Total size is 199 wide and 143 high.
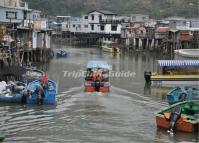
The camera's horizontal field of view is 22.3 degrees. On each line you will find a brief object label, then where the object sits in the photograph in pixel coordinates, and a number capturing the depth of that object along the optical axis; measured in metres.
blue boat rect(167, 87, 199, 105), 32.25
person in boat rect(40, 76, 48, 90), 33.91
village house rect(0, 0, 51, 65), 53.44
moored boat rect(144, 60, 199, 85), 43.53
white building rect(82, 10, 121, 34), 105.81
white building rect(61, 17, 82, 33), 112.90
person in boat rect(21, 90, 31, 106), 33.00
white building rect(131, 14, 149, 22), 112.90
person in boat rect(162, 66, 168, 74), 44.75
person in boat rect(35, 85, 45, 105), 32.72
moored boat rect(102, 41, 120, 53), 84.72
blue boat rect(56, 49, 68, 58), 73.38
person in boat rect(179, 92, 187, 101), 32.38
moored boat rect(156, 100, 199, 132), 25.64
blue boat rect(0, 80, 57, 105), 32.91
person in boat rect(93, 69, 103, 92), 38.41
